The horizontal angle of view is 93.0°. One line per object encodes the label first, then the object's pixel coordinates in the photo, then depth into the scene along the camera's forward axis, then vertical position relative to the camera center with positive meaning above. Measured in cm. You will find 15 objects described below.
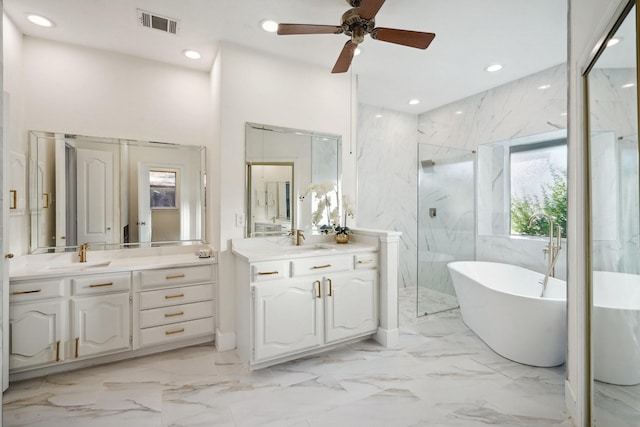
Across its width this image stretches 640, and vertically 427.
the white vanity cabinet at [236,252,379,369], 226 -74
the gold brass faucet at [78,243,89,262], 261 -34
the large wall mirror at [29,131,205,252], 253 +19
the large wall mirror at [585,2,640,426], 117 -6
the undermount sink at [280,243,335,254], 273 -33
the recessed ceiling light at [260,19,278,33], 240 +152
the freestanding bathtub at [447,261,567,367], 230 -84
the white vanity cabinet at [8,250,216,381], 215 -78
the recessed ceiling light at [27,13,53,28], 227 +147
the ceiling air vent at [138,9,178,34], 229 +149
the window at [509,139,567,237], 337 +34
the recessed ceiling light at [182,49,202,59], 280 +149
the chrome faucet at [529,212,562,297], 278 -38
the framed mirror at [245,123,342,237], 283 +40
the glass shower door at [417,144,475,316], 364 -7
